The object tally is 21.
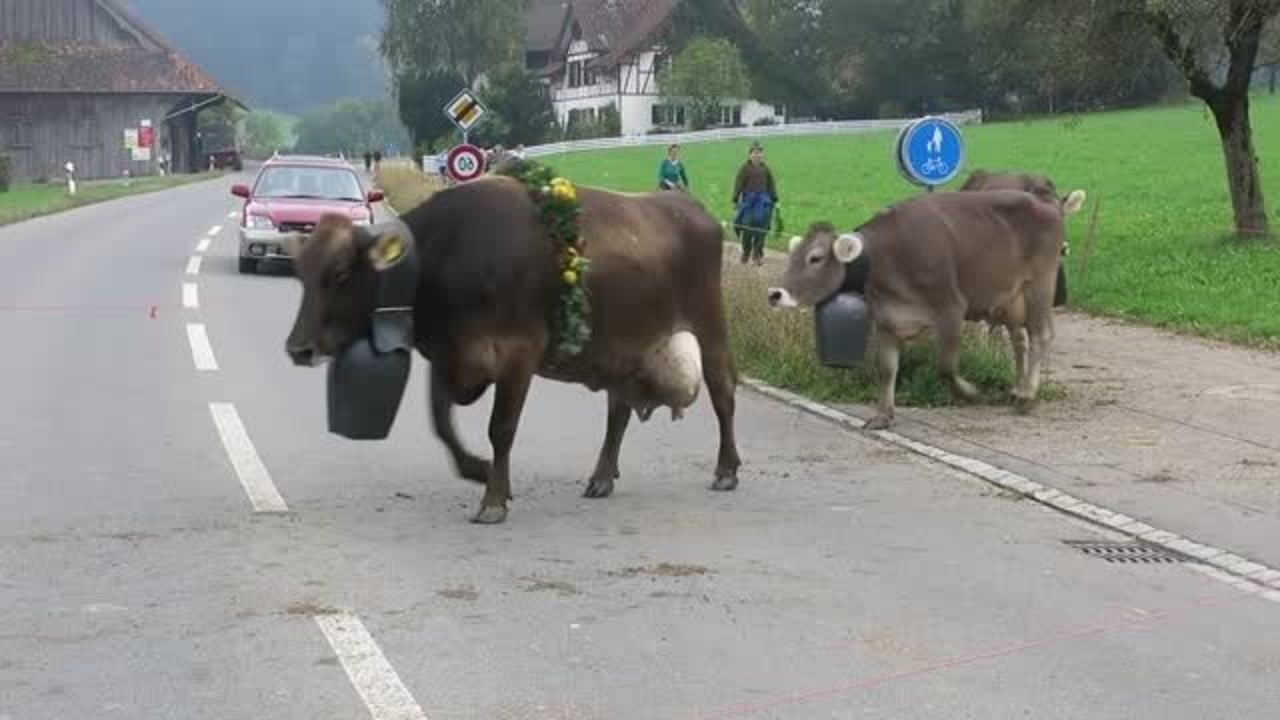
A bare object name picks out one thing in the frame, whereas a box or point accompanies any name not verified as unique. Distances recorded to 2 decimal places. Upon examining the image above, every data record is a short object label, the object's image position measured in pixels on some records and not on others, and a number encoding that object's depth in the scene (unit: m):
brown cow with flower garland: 8.24
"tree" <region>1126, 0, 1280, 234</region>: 21.73
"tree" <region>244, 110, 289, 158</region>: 174.69
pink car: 25.52
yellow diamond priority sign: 33.25
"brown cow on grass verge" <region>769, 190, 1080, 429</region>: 11.23
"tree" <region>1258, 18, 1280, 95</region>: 24.67
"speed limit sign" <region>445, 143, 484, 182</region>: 29.55
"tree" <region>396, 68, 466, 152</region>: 91.06
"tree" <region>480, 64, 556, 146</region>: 94.06
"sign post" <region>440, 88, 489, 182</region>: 29.59
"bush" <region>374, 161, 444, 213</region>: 43.53
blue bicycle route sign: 16.00
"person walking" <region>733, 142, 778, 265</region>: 27.14
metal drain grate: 8.21
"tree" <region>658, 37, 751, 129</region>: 102.31
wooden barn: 84.38
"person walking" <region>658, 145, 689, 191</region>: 30.97
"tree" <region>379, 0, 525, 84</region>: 110.88
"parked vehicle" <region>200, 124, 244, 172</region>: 109.62
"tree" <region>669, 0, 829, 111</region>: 110.06
